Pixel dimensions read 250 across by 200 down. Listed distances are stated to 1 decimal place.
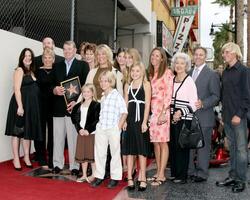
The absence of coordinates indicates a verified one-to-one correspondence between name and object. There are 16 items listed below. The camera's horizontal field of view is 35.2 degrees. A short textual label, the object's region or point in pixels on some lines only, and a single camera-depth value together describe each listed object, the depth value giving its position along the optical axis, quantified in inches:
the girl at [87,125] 225.3
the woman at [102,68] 228.1
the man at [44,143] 256.1
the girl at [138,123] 214.1
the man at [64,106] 240.7
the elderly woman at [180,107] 226.1
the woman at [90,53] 248.7
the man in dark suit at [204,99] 231.6
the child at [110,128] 214.4
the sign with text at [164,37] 676.7
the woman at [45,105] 249.8
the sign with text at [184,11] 754.2
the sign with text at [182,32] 736.3
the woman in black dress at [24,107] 249.0
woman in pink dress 222.7
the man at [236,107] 216.1
